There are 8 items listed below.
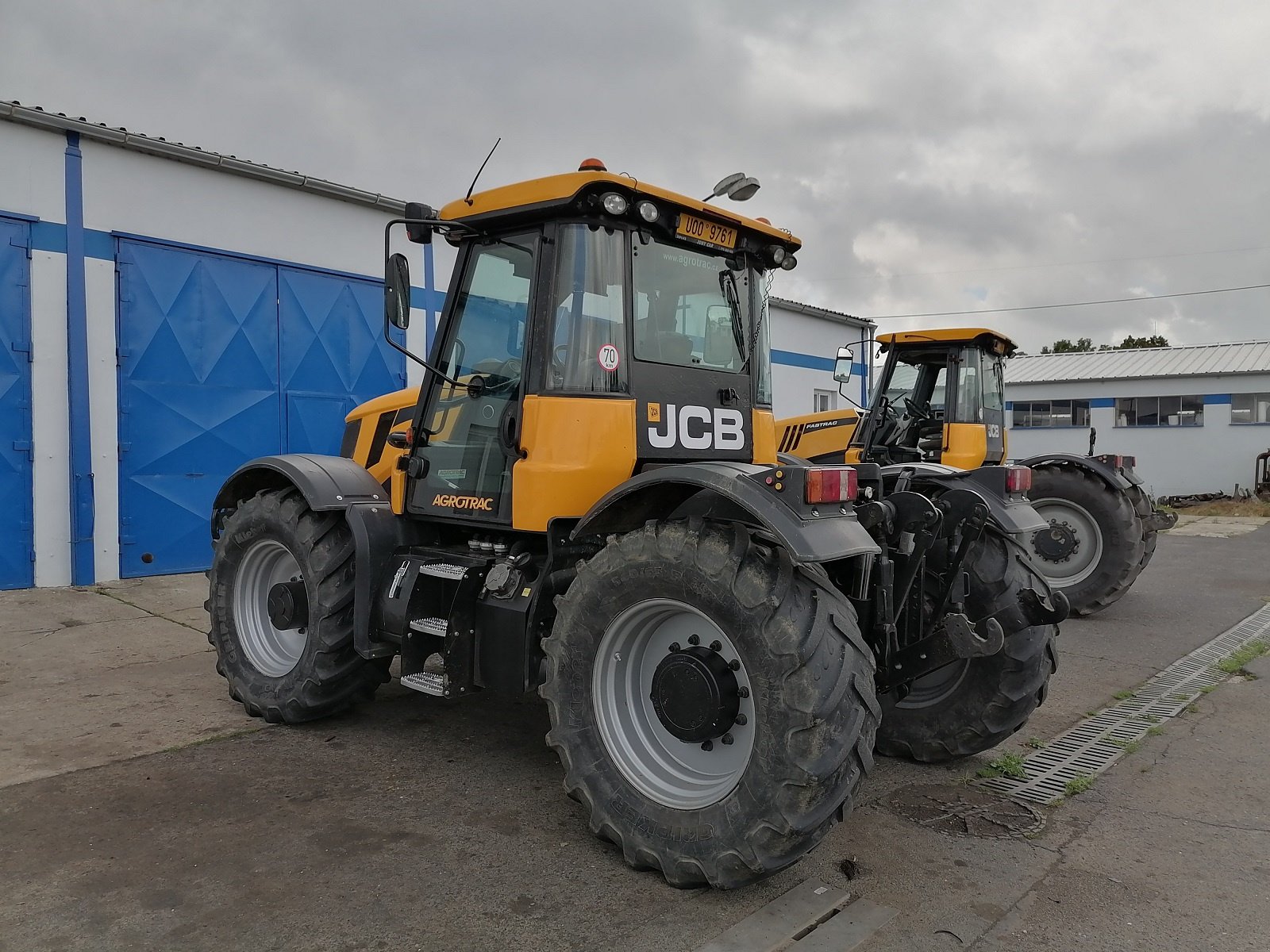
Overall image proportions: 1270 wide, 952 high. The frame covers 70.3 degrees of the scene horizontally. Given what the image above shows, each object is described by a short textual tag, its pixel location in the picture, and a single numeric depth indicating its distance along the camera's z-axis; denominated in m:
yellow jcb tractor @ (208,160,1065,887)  3.01
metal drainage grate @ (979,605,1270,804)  4.17
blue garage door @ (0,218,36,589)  8.32
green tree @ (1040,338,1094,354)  58.66
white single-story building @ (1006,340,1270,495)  25.19
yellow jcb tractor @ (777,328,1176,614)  8.31
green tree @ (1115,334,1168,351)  55.72
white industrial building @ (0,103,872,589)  8.45
